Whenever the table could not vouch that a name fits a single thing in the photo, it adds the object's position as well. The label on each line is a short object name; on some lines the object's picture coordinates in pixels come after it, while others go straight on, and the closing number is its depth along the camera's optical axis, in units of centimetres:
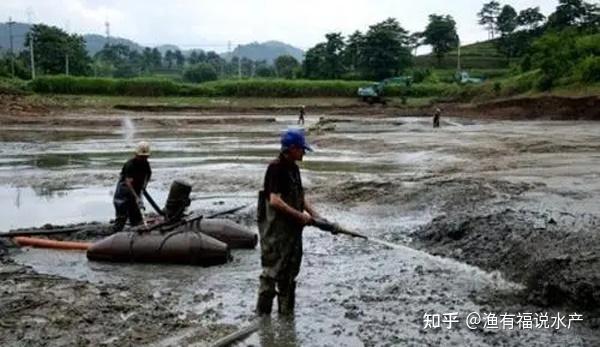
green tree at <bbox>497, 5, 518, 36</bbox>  9119
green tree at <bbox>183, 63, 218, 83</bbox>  9938
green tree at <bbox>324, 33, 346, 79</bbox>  7838
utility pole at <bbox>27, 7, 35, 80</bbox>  7146
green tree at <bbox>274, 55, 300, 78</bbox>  10378
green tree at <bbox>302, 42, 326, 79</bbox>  7925
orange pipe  1139
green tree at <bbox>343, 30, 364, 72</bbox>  7675
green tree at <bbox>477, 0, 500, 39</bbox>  10357
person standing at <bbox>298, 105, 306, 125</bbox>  4462
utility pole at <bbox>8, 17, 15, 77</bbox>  7169
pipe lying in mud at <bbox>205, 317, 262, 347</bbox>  693
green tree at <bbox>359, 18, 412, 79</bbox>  7338
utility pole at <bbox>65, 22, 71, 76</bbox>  7575
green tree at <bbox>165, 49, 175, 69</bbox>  13650
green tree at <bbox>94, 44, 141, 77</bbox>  10381
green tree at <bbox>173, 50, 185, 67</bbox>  13889
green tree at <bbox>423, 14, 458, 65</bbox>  8275
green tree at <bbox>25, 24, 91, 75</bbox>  7744
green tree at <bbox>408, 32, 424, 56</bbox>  8594
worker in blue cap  694
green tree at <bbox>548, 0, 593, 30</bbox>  7244
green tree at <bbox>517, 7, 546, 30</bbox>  8562
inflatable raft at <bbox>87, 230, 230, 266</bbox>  1016
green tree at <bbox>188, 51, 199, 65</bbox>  14050
